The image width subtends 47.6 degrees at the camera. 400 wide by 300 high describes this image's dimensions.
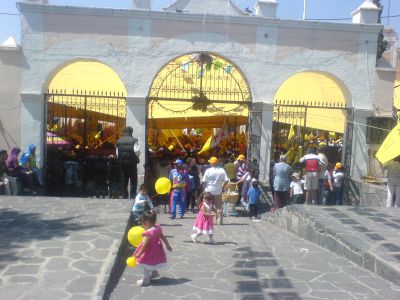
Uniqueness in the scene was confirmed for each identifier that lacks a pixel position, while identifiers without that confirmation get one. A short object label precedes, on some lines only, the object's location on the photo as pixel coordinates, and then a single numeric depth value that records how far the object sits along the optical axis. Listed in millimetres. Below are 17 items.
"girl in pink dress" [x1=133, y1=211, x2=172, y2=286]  5109
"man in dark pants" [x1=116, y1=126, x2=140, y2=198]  9367
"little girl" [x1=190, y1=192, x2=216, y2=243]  7441
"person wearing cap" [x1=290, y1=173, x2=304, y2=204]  10836
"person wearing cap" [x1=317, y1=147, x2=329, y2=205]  11188
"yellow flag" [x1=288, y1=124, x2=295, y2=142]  15348
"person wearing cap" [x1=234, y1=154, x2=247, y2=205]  11138
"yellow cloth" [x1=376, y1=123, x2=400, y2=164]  9188
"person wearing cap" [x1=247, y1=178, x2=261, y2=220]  10273
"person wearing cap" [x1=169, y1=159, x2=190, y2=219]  9711
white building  11273
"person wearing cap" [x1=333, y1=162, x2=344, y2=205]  11500
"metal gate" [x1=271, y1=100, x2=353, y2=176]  11961
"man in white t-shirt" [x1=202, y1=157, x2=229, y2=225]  9211
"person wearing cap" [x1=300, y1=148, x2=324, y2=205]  10797
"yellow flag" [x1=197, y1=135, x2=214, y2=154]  14455
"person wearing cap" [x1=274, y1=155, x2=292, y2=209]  10234
